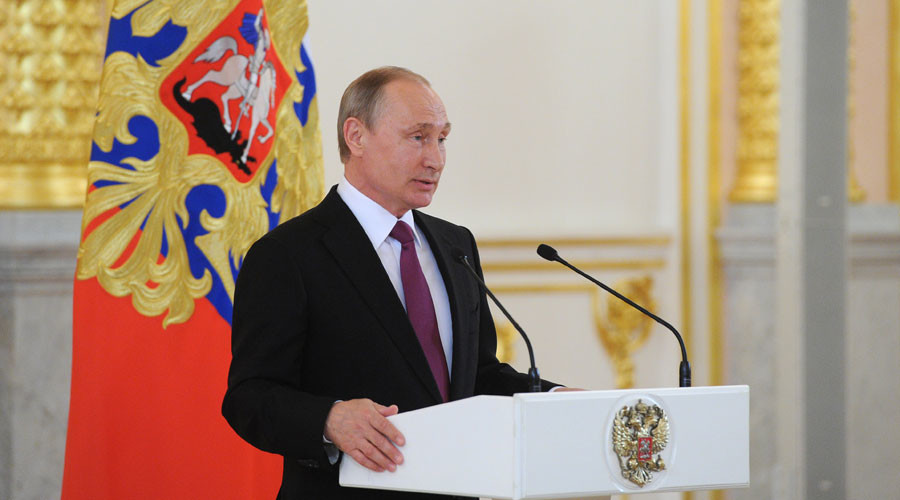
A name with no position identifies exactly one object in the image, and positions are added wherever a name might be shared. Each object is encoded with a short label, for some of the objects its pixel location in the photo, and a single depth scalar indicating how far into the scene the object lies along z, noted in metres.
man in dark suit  8.37
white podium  8.18
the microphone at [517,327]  8.30
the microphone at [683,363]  8.46
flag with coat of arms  9.16
